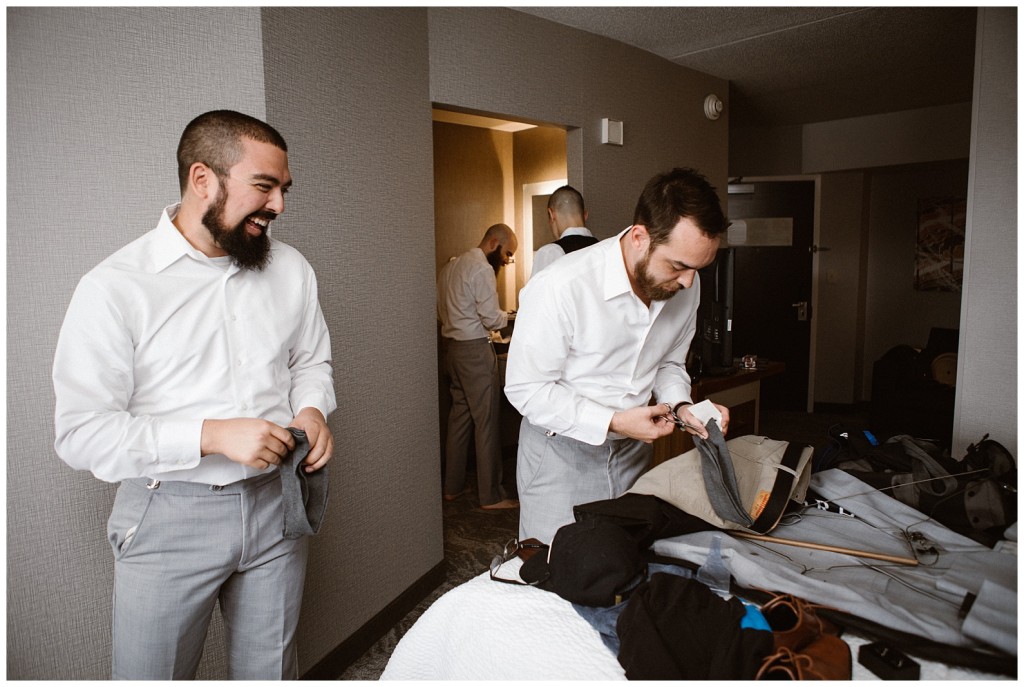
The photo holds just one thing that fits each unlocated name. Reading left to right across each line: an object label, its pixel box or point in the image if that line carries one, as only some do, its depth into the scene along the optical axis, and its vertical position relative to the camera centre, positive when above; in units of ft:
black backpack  4.82 -1.65
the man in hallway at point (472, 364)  13.24 -1.77
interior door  20.47 -0.35
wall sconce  12.59 +2.85
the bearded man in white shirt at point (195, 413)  4.17 -0.90
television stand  11.28 -2.37
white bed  3.71 -2.19
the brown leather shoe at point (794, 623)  3.52 -1.97
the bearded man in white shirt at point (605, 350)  5.58 -0.69
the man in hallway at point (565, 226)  11.02 +0.91
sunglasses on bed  4.68 -2.11
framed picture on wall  19.76 +0.92
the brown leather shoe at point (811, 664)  3.31 -2.03
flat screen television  11.81 -0.58
